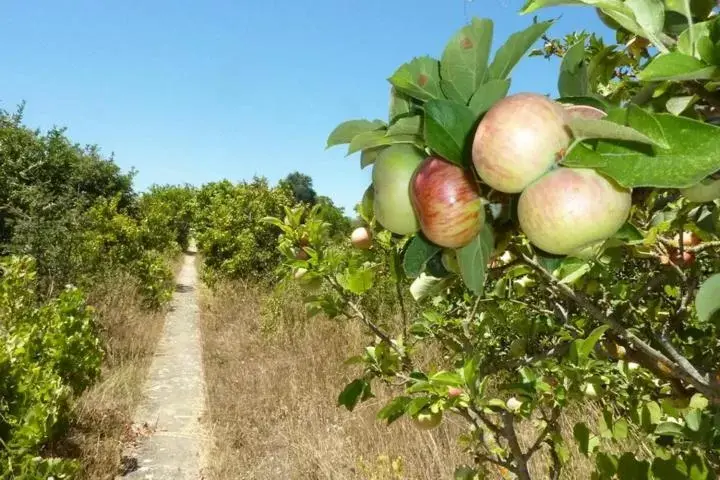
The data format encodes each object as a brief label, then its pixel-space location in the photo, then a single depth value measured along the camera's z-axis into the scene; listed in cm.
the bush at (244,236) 1102
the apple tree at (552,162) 40
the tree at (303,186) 4450
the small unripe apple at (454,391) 126
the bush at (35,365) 301
